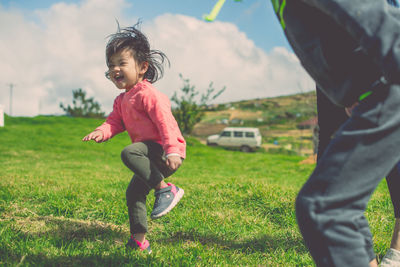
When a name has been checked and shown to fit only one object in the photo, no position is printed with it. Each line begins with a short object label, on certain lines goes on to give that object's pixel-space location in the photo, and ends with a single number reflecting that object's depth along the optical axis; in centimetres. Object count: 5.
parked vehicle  3153
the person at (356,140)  124
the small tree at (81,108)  4931
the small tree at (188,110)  2789
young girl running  245
